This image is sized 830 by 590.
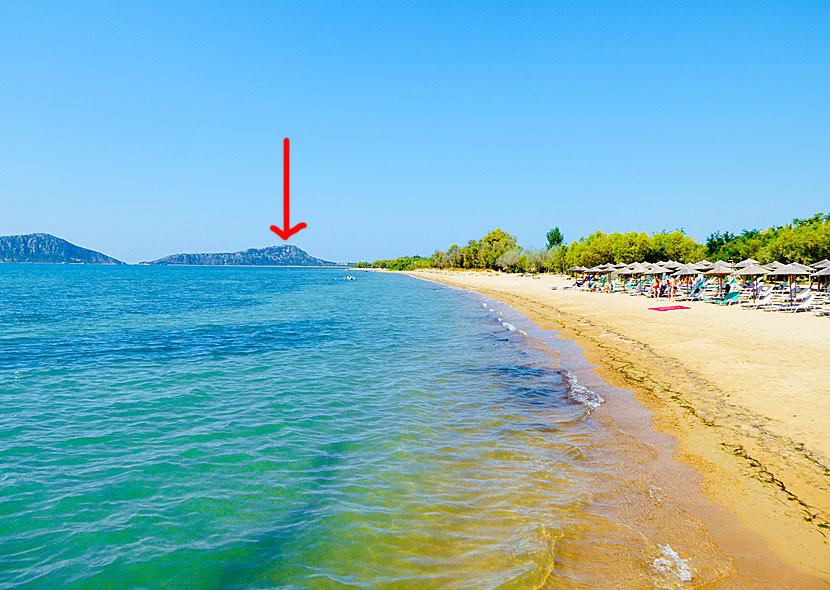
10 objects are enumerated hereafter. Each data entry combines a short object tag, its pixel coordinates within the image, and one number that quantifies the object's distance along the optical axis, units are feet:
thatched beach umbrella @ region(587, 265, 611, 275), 142.35
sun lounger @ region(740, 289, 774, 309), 74.96
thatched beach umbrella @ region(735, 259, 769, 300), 84.07
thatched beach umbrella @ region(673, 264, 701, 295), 102.14
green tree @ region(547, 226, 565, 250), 330.75
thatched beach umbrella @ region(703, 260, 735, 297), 94.68
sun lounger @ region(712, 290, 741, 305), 83.61
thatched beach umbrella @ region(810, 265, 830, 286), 73.72
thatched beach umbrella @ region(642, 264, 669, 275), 119.36
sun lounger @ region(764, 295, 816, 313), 68.63
